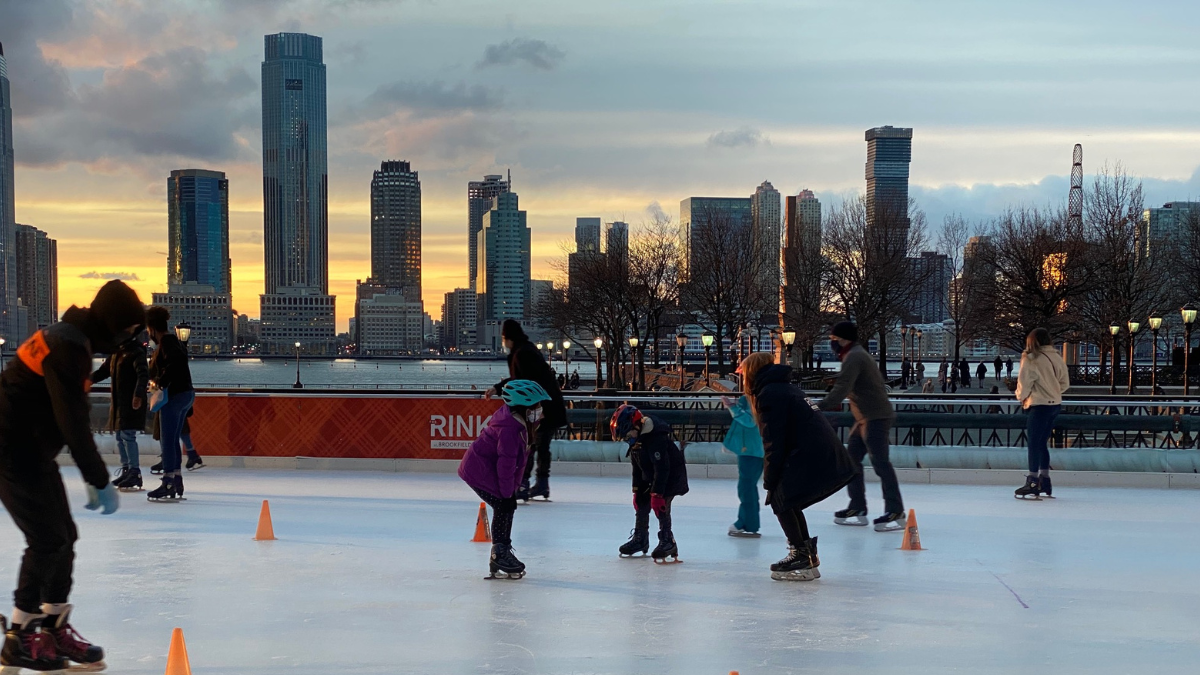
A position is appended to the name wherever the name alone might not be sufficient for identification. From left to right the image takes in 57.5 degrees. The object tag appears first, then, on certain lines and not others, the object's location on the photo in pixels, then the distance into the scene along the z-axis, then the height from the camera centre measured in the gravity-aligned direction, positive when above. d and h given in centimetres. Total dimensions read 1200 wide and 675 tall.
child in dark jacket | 776 -104
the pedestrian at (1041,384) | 1133 -63
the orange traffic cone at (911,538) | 867 -171
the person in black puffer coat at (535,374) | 1017 -47
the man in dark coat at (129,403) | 1100 -80
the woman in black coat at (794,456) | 718 -87
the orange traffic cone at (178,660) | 482 -148
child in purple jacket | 714 -84
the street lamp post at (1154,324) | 3208 -2
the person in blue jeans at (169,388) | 1077 -63
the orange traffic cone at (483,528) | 885 -165
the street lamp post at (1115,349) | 3667 -94
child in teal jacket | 920 -117
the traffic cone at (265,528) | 895 -167
